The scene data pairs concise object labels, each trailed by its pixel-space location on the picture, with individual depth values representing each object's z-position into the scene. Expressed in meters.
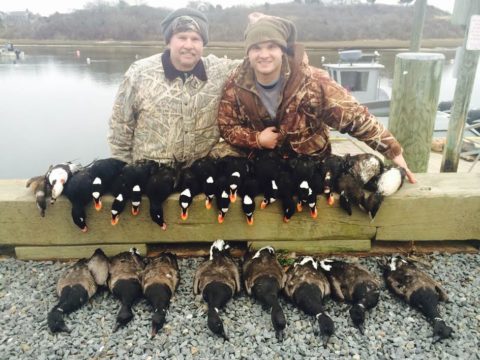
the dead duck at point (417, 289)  3.34
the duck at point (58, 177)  4.04
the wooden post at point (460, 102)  5.23
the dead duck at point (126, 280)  3.49
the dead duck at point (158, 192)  4.04
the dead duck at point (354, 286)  3.50
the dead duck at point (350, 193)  4.14
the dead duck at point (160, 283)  3.45
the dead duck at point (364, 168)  4.32
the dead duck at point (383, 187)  4.15
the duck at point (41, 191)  4.09
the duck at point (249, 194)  4.12
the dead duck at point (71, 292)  3.43
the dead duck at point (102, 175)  4.03
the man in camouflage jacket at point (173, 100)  4.04
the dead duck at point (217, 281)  3.40
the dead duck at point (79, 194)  4.00
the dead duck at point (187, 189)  4.06
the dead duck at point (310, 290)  3.37
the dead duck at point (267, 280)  3.40
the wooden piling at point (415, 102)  4.87
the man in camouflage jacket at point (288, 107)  4.04
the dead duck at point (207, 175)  4.12
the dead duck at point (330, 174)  4.17
